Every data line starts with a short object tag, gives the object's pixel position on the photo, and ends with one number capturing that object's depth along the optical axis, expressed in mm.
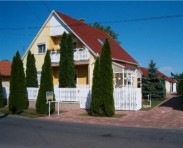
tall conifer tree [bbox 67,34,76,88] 25962
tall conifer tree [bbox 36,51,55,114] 19688
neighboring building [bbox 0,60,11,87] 35734
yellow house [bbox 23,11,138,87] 27266
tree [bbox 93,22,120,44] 55438
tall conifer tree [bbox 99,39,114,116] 18203
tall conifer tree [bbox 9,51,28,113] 20547
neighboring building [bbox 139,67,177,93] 68131
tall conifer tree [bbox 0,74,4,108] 24600
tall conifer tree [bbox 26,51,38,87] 28203
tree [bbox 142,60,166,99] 33125
